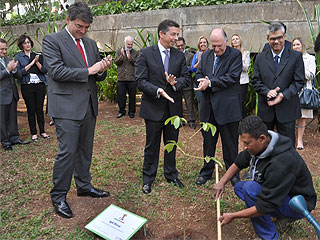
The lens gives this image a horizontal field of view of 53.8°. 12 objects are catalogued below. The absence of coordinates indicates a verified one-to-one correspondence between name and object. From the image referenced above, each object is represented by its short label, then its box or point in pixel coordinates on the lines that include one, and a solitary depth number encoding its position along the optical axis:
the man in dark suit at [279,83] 3.71
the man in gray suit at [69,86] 3.00
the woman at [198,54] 5.95
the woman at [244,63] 5.50
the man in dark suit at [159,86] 3.45
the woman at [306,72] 4.90
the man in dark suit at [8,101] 5.08
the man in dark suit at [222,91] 3.59
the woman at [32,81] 5.52
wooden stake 2.55
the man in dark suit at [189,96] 6.19
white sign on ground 2.71
